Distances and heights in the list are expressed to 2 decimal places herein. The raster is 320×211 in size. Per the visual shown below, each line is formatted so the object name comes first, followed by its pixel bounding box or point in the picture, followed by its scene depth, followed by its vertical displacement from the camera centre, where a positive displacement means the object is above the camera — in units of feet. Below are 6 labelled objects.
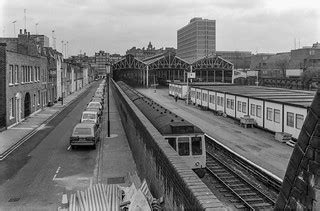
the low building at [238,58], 551.18 +42.97
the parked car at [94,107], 112.88 -6.66
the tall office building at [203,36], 602.44 +79.31
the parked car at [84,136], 72.74 -9.73
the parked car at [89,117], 88.75 -7.77
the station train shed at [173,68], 335.06 +15.95
